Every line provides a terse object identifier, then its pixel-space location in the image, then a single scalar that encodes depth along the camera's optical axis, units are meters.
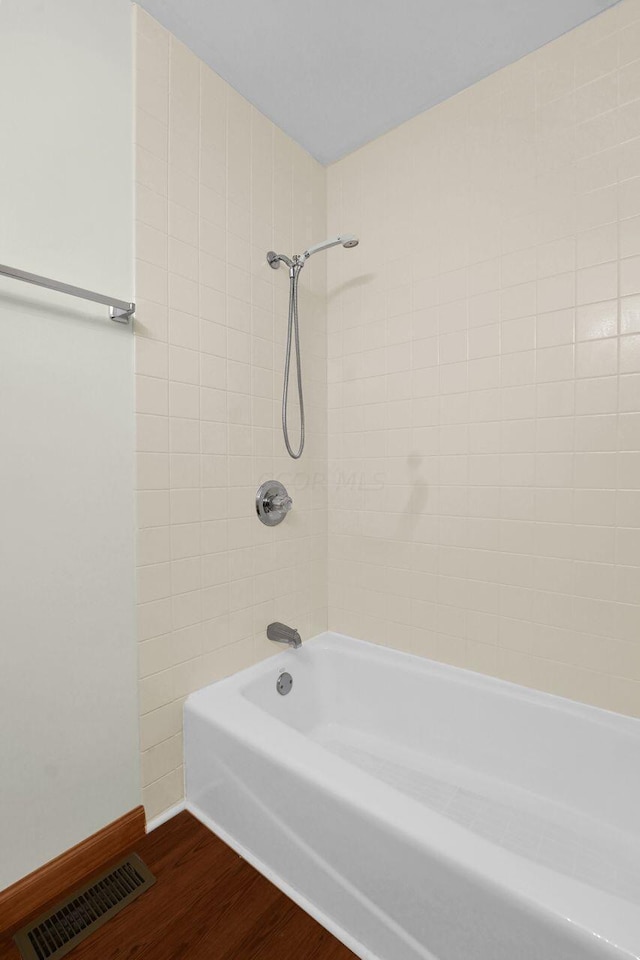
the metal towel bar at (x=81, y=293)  1.06
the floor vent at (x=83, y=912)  1.09
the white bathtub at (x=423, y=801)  0.85
